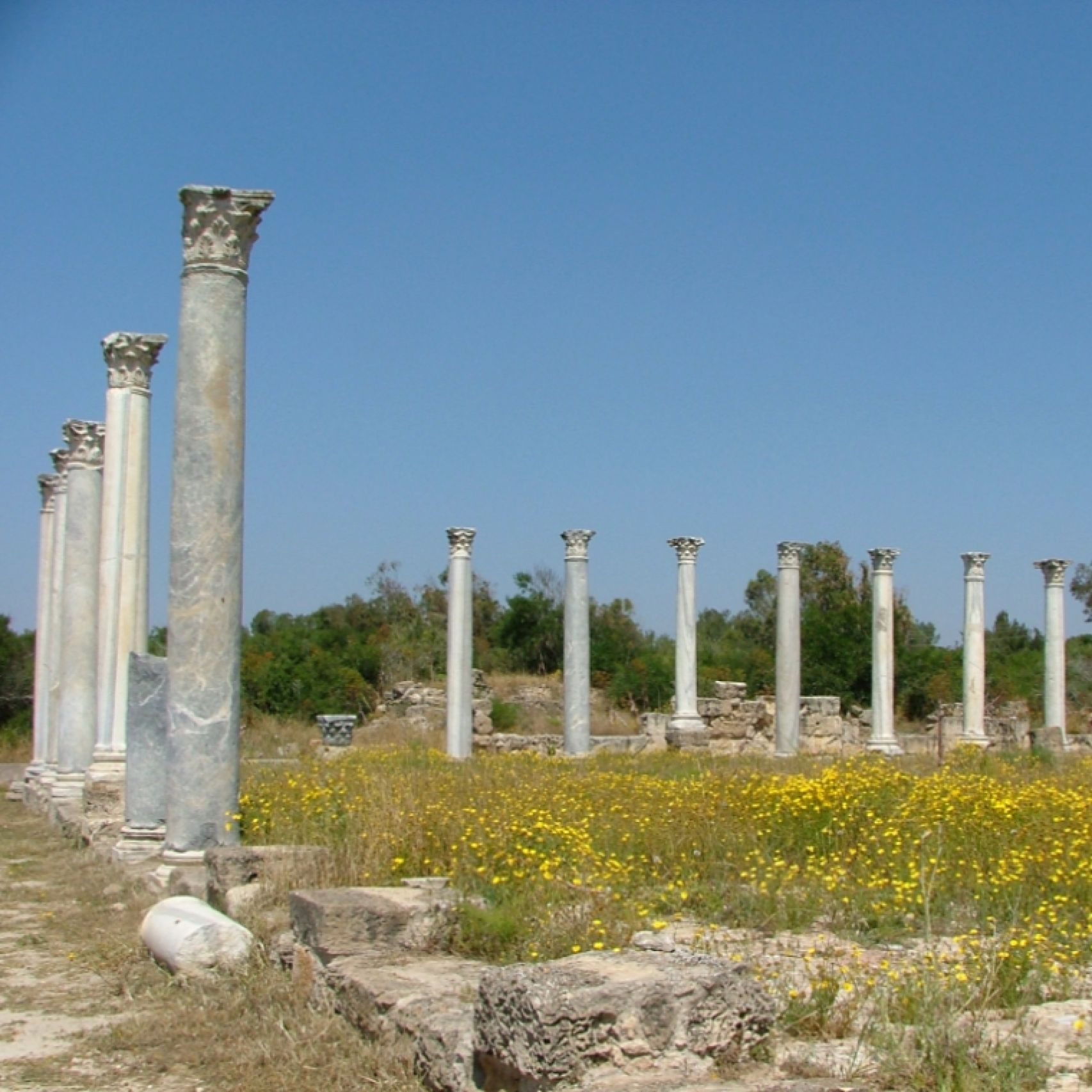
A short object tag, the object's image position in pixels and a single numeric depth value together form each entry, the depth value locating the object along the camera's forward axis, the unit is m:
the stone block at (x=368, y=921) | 6.20
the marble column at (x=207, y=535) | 9.38
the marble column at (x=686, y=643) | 25.52
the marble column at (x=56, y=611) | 18.41
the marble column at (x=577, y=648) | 24.48
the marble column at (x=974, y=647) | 27.62
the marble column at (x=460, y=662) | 24.08
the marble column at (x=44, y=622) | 19.47
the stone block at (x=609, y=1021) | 4.29
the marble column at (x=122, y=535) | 13.76
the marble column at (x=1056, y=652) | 28.30
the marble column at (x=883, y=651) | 26.30
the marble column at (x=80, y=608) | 15.93
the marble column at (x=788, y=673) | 25.17
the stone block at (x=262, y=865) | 7.84
